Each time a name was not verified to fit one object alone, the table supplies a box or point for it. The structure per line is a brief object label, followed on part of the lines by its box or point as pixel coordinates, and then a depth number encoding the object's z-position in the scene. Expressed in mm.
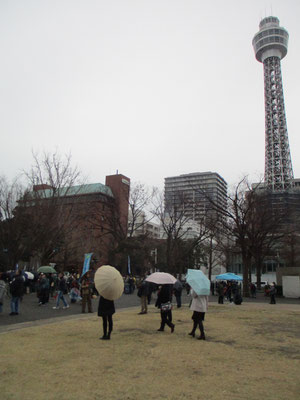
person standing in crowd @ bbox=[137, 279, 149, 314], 13568
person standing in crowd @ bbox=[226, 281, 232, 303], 22303
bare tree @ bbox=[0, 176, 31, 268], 21266
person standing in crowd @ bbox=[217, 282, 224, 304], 20341
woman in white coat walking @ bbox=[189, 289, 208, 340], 8125
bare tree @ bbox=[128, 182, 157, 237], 38500
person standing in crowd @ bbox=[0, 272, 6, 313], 12016
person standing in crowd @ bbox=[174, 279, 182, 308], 17281
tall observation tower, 107312
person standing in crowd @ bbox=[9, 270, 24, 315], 12055
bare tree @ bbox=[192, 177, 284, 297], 27795
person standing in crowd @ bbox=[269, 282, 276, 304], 20947
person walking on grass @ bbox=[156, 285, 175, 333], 8914
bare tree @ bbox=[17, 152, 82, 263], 22672
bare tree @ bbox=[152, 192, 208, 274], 34062
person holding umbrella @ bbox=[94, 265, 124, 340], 7410
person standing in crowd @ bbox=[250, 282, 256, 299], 29411
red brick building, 24252
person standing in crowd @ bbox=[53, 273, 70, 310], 14475
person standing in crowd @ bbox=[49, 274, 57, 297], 20048
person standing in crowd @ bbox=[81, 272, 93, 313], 13562
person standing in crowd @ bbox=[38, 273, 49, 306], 15664
